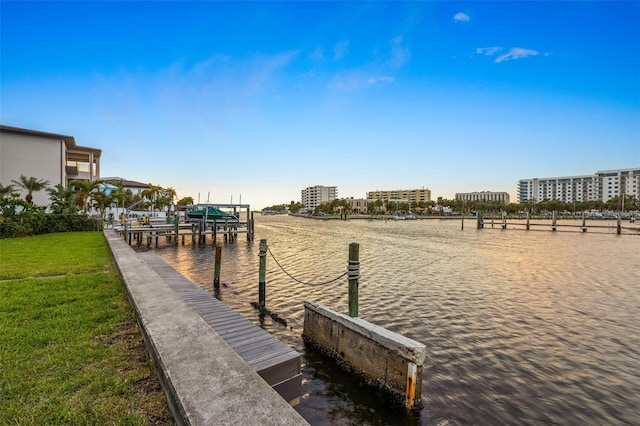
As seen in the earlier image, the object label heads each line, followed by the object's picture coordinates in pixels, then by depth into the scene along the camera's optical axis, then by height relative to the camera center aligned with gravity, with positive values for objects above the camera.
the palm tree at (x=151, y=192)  69.09 +3.08
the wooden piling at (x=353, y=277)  6.79 -1.48
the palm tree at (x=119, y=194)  42.26 +1.64
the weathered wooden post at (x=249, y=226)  31.23 -1.84
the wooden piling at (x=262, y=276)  10.59 -2.25
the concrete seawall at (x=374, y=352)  4.96 -2.55
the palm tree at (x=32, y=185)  31.81 +2.05
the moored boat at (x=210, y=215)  30.09 -0.76
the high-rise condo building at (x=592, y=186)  157.88 +12.99
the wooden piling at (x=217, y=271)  12.84 -2.62
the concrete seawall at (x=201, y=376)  2.68 -1.73
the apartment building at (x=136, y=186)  77.86 +4.99
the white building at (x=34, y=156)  37.84 +6.07
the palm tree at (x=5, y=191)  23.97 +1.14
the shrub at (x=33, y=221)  22.24 -1.22
